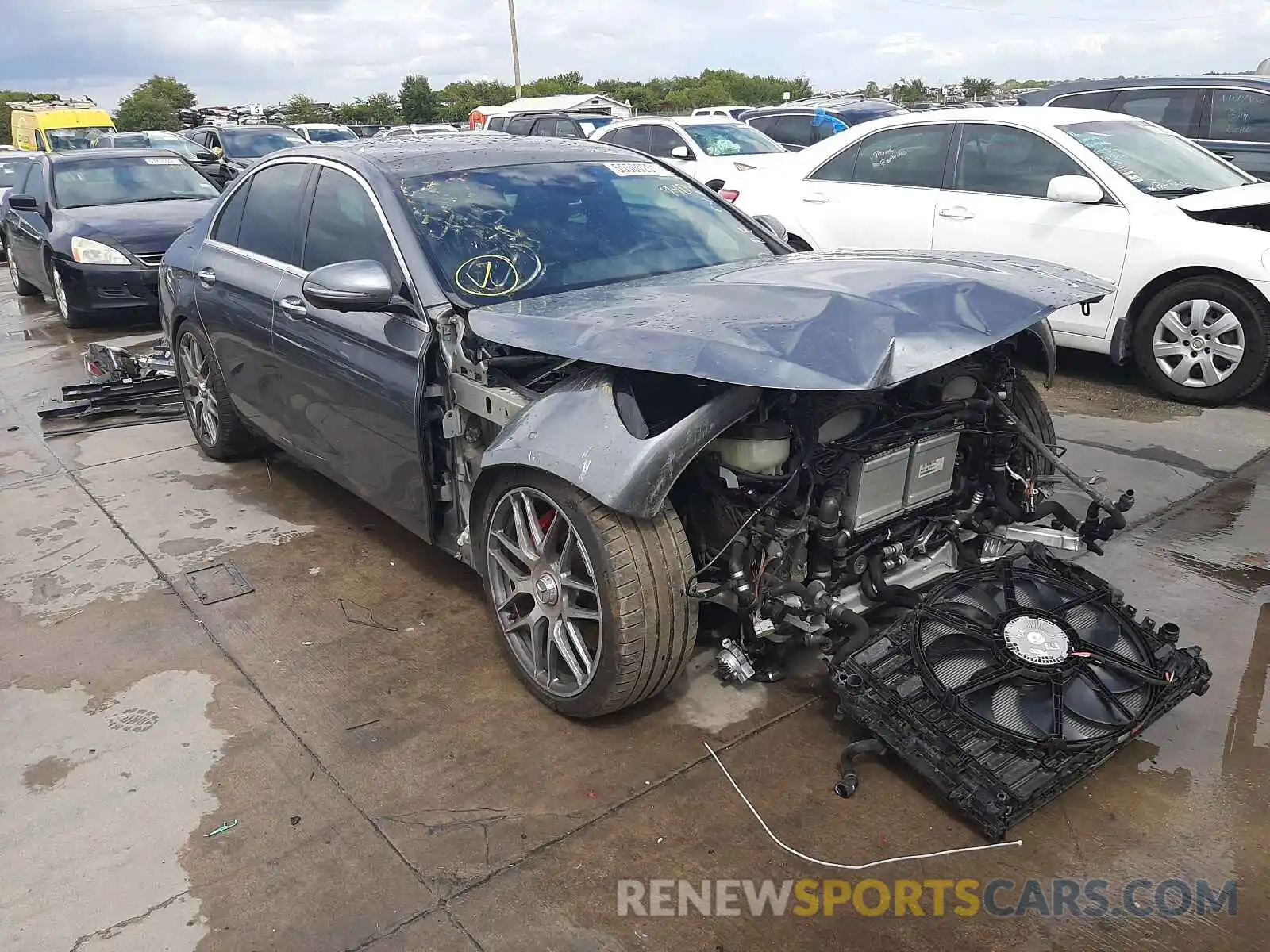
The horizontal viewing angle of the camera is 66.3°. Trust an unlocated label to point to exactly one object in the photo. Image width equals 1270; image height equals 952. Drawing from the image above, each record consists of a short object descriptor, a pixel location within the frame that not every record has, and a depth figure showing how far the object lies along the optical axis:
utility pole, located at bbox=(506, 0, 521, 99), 39.34
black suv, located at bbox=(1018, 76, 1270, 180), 8.47
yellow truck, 20.52
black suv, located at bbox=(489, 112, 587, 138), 16.92
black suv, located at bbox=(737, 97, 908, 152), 15.66
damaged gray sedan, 2.63
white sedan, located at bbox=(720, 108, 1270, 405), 5.73
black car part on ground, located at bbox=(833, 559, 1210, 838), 2.50
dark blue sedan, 8.80
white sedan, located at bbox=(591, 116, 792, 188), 11.88
